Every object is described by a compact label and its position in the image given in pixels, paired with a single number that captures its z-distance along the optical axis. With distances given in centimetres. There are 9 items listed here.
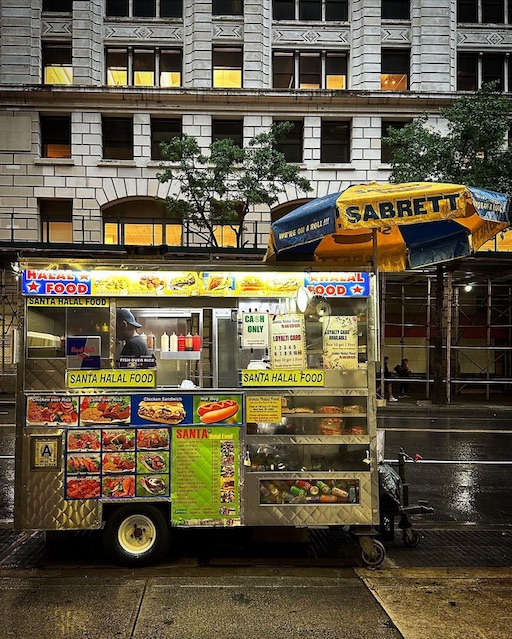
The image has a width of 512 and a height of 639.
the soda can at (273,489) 596
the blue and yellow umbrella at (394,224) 575
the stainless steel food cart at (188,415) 581
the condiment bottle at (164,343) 631
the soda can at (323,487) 597
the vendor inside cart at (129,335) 609
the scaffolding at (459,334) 2484
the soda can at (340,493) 596
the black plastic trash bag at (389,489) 645
